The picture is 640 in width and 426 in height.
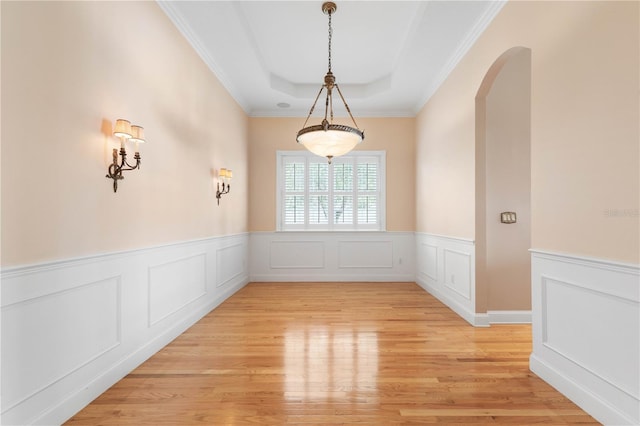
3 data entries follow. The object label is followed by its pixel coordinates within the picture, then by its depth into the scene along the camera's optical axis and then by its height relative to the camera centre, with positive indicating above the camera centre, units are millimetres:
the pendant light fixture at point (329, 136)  3095 +809
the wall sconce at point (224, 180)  4387 +535
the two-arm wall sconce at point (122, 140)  2191 +562
